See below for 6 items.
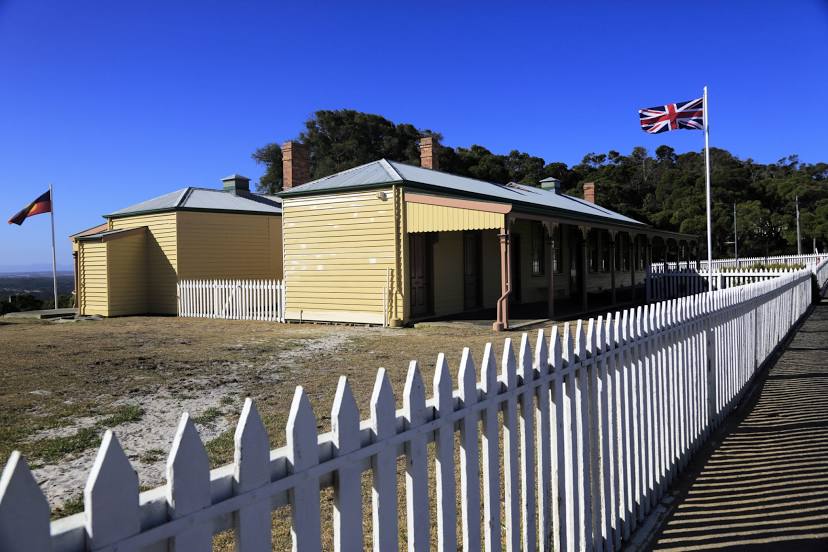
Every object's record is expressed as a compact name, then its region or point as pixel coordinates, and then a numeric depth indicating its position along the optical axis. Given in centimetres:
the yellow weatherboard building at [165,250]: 1958
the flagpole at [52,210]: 2344
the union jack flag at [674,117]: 1672
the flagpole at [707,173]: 1596
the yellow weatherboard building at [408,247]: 1491
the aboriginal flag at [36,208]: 2323
